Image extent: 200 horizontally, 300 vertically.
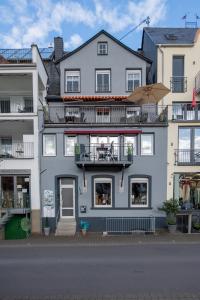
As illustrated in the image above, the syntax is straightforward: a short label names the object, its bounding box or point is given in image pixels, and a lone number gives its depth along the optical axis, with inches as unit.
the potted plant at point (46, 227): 732.7
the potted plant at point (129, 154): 739.4
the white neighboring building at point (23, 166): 750.5
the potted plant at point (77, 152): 742.5
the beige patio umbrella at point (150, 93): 714.1
